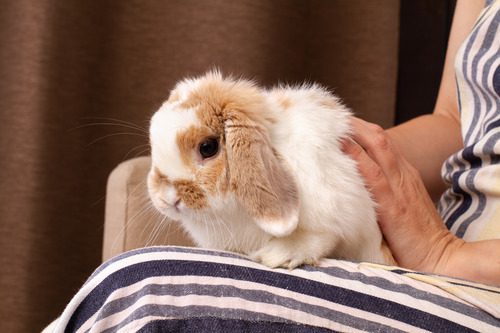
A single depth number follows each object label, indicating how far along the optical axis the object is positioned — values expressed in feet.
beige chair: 3.39
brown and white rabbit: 2.78
